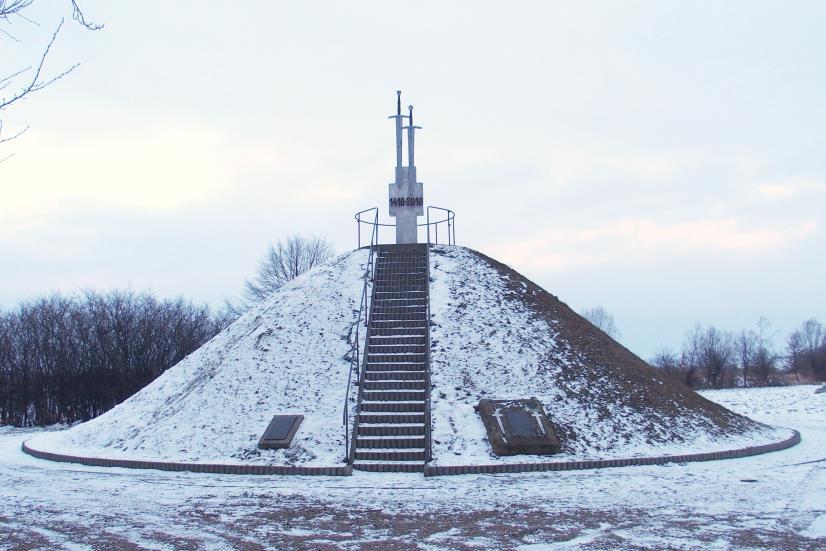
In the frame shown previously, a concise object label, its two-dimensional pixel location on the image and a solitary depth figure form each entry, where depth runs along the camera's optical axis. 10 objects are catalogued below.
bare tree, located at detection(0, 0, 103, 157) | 5.99
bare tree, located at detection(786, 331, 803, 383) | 69.10
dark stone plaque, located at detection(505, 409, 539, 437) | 13.31
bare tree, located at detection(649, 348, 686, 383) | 54.81
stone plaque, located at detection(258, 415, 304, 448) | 13.27
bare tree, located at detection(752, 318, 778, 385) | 57.19
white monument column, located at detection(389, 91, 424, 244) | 21.36
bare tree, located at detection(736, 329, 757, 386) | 72.75
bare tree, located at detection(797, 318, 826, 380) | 63.04
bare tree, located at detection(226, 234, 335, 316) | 48.84
